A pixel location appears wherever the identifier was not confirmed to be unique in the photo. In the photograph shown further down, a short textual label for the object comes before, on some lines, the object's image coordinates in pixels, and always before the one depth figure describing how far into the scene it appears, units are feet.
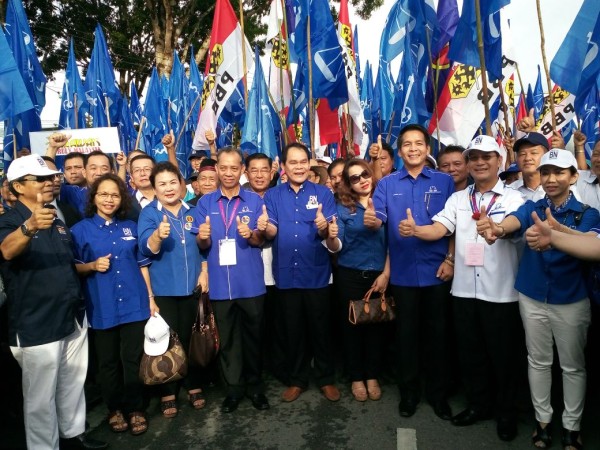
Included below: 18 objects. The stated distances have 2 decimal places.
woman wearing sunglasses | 12.75
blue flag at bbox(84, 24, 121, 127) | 28.37
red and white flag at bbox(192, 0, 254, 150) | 22.88
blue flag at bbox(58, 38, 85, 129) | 27.48
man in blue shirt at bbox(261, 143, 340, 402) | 12.73
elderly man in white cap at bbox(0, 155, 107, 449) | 9.45
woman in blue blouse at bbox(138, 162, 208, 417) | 12.10
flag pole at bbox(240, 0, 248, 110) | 21.12
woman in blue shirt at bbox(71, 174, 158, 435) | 11.33
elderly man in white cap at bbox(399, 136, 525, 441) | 10.91
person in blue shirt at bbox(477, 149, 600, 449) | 9.71
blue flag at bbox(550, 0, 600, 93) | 15.80
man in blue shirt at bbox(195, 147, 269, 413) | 12.39
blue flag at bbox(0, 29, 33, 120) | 15.28
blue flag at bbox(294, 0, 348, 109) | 19.19
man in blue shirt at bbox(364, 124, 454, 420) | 12.00
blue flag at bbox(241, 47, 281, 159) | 20.80
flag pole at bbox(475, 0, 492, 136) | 15.33
